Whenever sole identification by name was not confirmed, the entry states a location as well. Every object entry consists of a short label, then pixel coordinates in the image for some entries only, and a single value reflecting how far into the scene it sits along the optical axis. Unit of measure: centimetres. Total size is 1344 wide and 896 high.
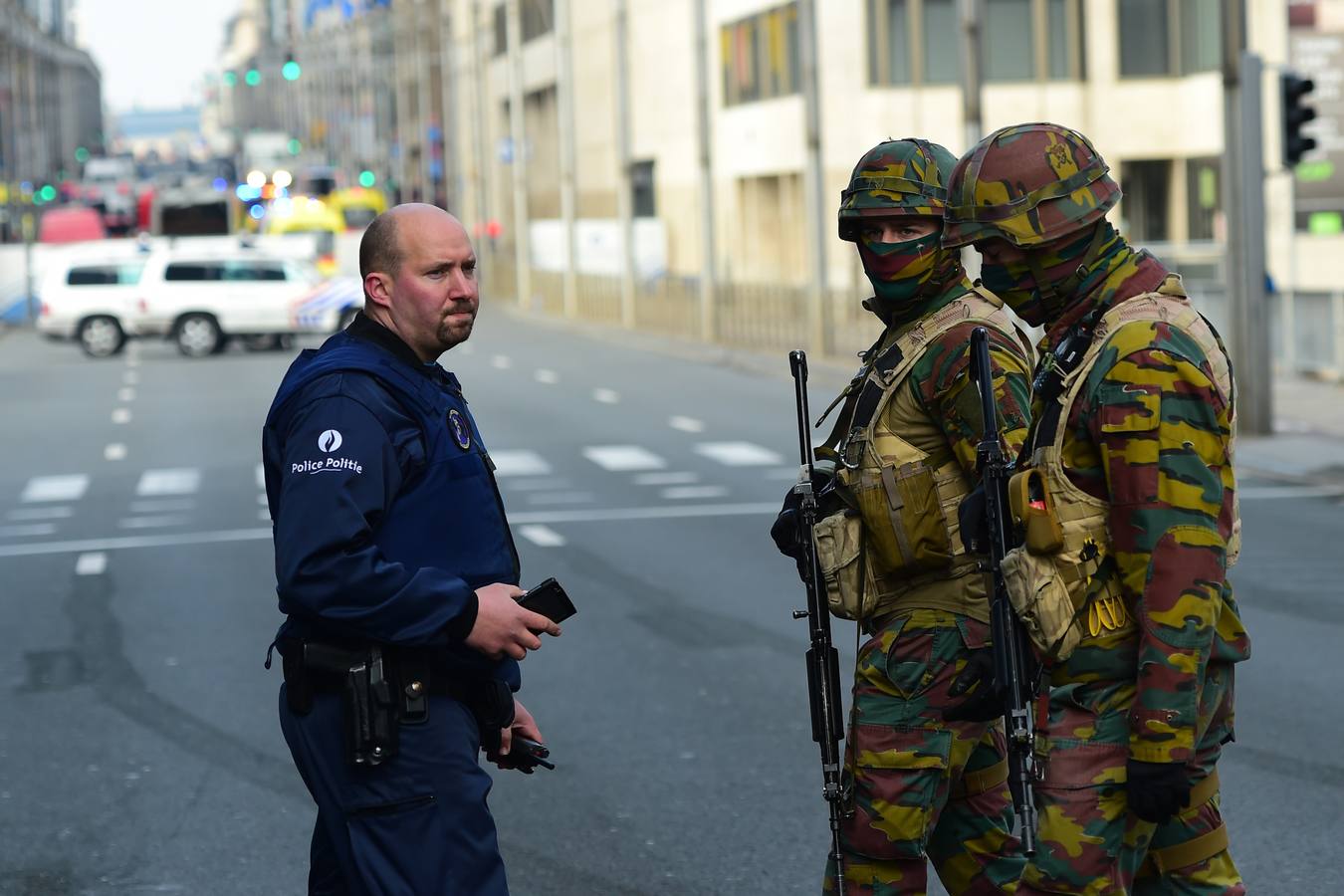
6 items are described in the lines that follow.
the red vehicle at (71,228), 13750
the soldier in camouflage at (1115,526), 792
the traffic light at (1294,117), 3891
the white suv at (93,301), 8131
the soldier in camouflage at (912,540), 937
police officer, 812
